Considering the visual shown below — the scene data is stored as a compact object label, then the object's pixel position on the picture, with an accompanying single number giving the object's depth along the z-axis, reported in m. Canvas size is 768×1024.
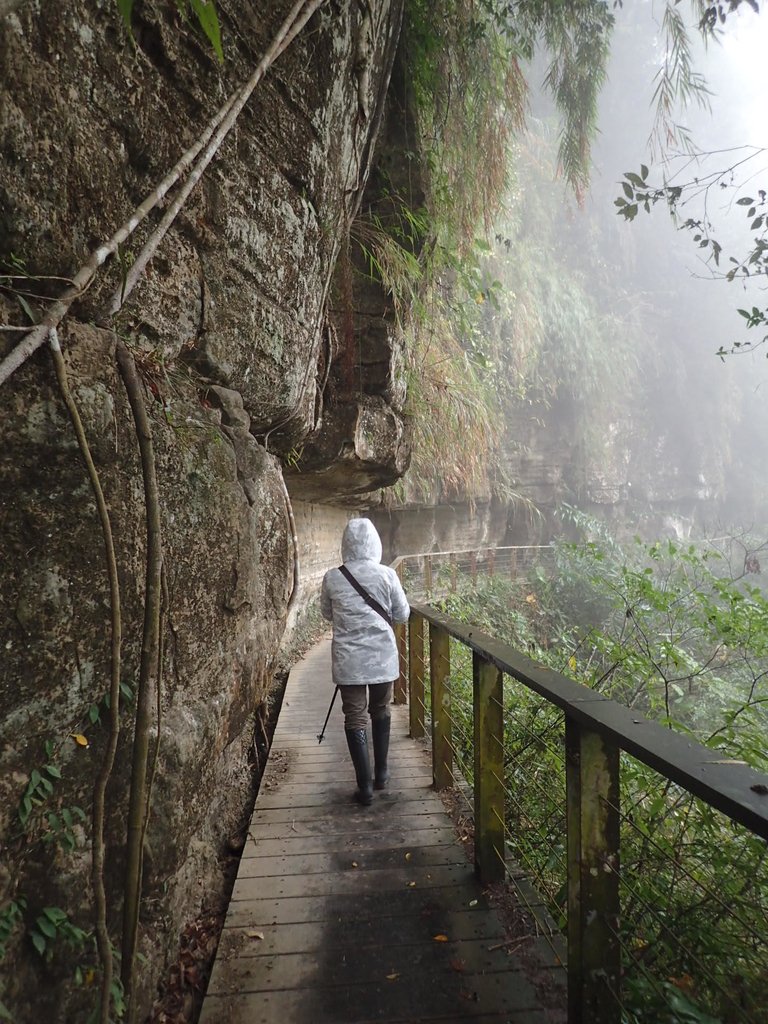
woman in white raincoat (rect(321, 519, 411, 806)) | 3.17
